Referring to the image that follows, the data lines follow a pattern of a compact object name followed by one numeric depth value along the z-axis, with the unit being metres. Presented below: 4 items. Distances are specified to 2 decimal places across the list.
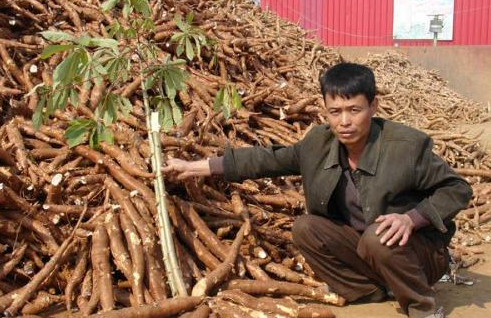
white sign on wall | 10.73
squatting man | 2.20
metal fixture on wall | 9.88
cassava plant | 2.04
